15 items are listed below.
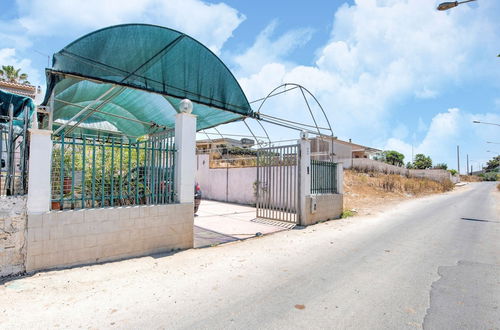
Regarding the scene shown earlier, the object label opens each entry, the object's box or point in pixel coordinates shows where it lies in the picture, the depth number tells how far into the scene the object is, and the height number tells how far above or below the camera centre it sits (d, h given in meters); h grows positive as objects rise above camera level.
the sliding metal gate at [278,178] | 8.89 -0.14
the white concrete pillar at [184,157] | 5.52 +0.35
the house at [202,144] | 28.90 +3.31
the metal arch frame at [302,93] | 8.96 +2.63
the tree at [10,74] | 26.33 +9.65
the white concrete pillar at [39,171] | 3.96 +0.04
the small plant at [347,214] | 10.51 -1.58
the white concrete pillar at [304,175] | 8.52 -0.03
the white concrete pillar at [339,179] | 10.44 -0.21
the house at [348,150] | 38.08 +3.58
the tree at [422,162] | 57.47 +2.59
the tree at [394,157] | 53.88 +3.37
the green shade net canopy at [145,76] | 5.91 +2.43
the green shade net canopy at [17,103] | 4.48 +1.16
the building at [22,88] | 16.38 +5.26
